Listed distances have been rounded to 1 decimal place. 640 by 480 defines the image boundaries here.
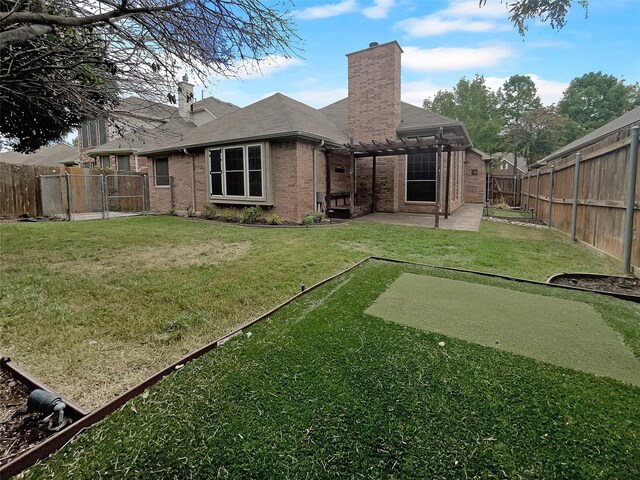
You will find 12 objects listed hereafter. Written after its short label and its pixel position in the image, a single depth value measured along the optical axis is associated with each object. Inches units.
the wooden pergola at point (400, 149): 419.2
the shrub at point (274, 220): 432.1
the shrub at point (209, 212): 508.1
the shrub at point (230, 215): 476.9
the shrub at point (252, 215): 455.8
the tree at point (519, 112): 1309.1
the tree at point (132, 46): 120.7
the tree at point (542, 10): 124.4
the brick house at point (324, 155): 446.6
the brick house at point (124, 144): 778.9
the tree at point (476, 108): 1496.1
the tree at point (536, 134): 1280.8
